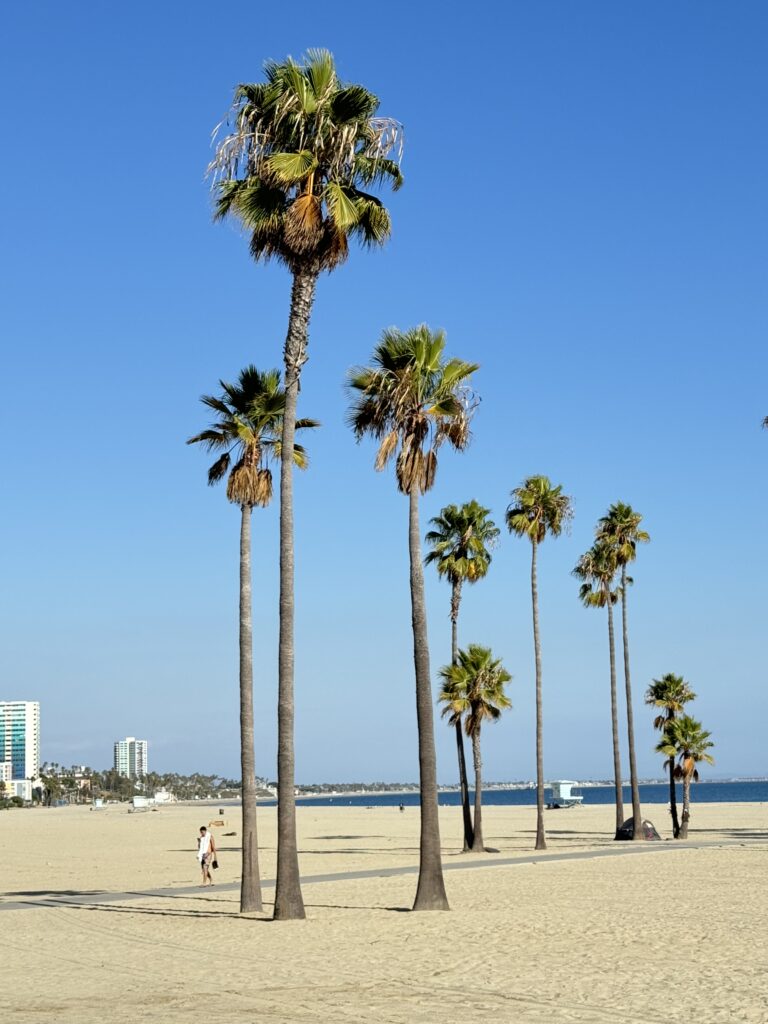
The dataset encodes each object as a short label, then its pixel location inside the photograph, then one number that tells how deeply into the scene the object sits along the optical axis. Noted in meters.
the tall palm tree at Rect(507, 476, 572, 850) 47.62
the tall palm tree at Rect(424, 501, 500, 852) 46.69
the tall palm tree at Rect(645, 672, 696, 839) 54.16
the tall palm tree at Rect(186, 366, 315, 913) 26.64
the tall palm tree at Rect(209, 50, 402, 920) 22.78
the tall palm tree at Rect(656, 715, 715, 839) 51.94
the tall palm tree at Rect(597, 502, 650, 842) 54.03
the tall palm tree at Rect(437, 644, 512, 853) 45.00
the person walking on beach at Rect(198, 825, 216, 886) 31.44
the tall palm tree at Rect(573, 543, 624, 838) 53.34
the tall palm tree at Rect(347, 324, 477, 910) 25.14
